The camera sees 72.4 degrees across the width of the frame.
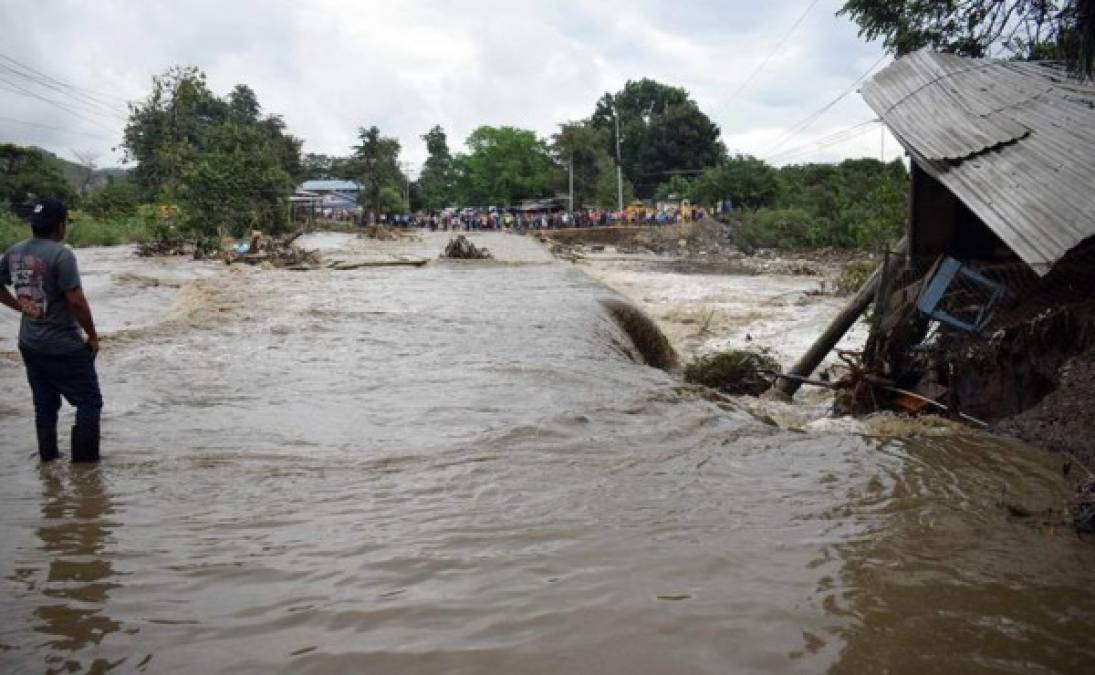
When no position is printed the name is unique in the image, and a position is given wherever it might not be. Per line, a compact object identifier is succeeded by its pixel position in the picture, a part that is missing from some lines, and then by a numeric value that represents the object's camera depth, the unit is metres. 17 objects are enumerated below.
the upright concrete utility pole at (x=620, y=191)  53.47
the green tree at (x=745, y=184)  49.69
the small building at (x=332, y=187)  71.44
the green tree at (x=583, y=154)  58.41
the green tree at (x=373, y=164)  50.78
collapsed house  5.55
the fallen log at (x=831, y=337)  9.47
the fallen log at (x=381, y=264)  21.20
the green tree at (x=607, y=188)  57.38
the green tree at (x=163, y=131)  39.97
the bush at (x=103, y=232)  30.12
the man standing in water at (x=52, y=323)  4.51
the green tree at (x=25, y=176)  32.91
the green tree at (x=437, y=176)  78.62
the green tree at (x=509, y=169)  69.12
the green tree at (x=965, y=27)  4.55
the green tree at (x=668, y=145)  64.62
